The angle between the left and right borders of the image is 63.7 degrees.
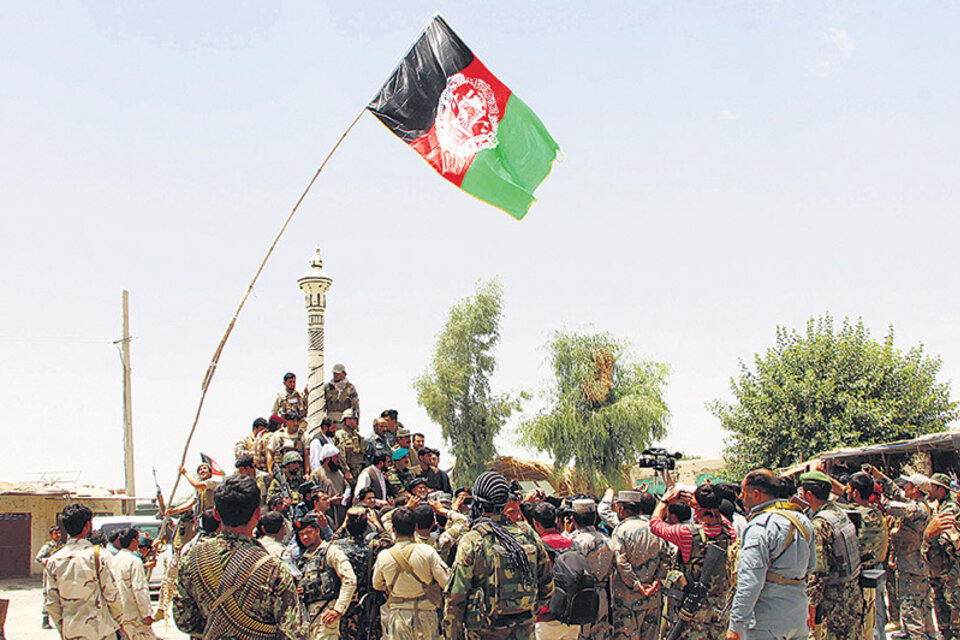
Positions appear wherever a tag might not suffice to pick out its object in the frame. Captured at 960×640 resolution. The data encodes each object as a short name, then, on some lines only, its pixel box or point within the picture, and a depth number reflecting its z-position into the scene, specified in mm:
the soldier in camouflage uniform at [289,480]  10422
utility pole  25500
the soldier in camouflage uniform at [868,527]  8102
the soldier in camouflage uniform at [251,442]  12031
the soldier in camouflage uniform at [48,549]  14234
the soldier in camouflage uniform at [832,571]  6869
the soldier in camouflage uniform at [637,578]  6977
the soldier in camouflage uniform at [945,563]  9031
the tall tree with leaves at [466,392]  36281
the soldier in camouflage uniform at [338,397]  13531
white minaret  14477
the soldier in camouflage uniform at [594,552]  6645
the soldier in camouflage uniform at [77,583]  6414
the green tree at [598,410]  34000
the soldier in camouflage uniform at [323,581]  6762
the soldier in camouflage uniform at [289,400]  13344
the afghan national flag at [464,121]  10406
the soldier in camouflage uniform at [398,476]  10484
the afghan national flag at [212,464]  11617
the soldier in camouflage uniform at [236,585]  3912
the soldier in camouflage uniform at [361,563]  7125
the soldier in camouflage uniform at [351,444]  12022
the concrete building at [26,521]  24531
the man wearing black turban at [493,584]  5445
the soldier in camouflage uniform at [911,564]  9609
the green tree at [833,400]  26094
